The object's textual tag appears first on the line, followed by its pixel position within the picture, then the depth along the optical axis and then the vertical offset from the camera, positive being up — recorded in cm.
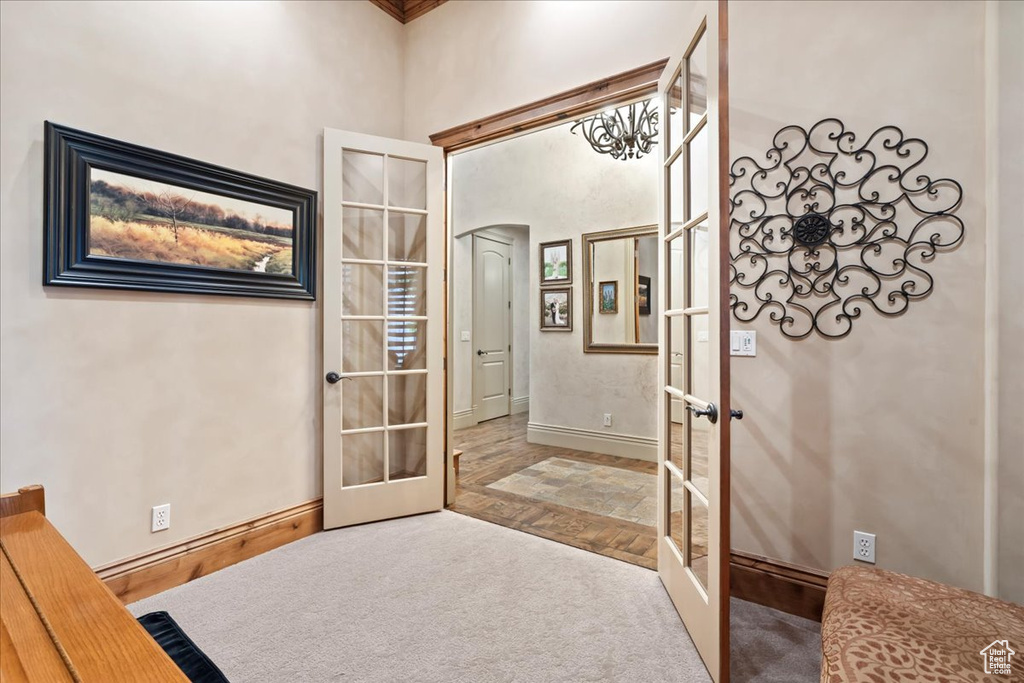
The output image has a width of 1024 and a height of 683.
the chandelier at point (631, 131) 346 +151
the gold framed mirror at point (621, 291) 460 +45
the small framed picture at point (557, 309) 504 +29
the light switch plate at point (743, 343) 212 -2
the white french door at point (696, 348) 157 -4
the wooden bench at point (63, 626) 54 -37
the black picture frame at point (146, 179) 188 +52
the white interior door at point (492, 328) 619 +12
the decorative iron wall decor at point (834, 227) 181 +44
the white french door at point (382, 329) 282 +5
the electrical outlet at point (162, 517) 217 -81
